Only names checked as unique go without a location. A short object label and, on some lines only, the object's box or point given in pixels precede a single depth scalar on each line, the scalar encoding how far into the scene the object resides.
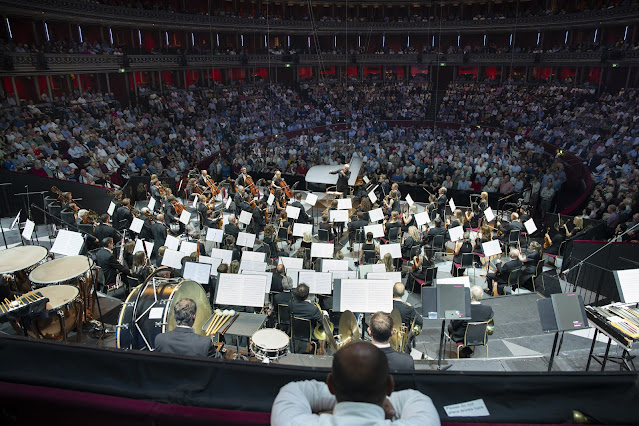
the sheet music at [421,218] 11.62
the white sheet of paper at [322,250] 9.35
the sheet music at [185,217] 11.89
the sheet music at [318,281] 7.51
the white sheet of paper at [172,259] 8.49
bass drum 5.49
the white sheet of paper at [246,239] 10.27
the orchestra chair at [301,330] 6.90
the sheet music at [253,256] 9.01
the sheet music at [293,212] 12.06
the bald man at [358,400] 1.88
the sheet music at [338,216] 11.64
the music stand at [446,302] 5.55
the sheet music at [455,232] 10.41
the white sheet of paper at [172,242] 9.26
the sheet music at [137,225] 10.34
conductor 16.04
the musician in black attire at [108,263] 8.74
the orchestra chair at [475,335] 6.61
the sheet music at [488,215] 12.01
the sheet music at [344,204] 12.38
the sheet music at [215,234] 10.54
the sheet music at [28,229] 8.77
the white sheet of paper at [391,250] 9.40
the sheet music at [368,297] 6.10
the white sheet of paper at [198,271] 7.31
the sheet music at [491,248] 9.58
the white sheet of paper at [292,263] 8.84
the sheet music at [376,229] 10.89
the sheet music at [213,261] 8.83
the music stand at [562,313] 5.06
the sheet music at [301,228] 10.89
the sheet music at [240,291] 6.45
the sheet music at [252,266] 8.38
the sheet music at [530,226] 11.03
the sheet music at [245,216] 11.72
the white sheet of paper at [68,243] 7.50
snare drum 5.41
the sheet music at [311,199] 12.69
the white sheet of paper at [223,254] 9.32
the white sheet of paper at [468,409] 2.69
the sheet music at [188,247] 9.13
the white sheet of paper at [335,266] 8.55
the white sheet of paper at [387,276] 7.30
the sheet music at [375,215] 11.48
